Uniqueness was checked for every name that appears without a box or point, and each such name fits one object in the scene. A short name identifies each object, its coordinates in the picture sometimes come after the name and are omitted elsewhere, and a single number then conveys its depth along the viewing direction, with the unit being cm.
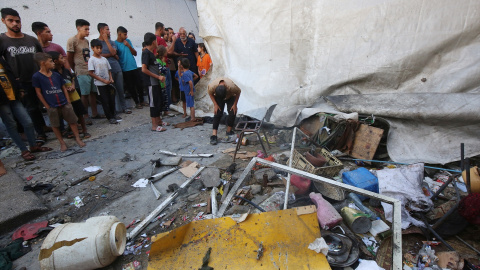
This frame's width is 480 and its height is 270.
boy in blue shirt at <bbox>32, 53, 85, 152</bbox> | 386
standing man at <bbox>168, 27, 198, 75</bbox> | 698
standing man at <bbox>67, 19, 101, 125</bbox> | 515
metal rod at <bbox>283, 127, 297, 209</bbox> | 227
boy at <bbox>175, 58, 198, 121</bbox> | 571
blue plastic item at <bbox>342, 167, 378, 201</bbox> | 282
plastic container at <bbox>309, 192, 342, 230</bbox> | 222
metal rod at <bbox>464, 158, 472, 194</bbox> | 218
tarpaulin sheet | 332
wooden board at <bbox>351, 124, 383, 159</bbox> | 364
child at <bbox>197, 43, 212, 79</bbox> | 731
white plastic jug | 188
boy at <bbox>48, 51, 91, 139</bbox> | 440
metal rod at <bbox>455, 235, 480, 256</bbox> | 212
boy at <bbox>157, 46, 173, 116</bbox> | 580
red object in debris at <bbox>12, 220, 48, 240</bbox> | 243
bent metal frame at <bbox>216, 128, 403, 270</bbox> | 149
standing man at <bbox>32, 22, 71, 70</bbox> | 452
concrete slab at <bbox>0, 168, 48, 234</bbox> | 253
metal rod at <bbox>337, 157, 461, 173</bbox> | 320
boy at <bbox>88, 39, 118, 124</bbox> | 525
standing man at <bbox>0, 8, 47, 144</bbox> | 375
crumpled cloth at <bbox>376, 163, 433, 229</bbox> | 250
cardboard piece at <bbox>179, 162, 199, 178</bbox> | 359
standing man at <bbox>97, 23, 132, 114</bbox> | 559
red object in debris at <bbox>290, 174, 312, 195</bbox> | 286
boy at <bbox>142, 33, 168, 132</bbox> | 511
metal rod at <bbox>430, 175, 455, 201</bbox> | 236
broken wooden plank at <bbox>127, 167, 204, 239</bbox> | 243
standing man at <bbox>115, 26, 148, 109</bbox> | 607
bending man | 466
